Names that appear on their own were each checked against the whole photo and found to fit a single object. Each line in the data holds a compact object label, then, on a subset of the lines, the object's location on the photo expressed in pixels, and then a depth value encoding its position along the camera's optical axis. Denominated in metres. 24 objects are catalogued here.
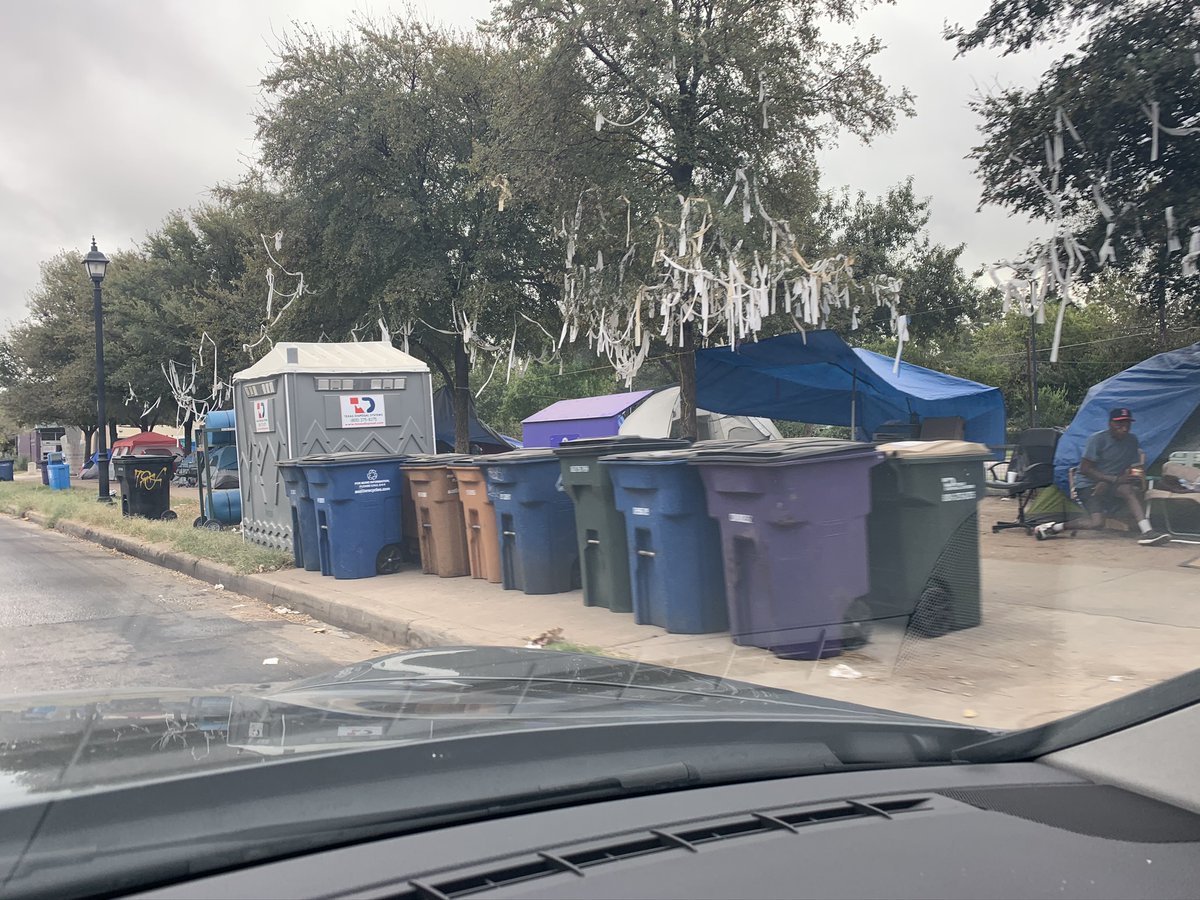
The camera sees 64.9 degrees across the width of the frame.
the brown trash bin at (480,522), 9.32
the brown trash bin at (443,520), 9.91
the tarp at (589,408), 29.42
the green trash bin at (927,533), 6.41
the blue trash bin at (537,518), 8.59
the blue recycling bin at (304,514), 10.78
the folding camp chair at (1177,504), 10.67
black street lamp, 19.22
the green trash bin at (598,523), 7.69
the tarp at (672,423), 26.61
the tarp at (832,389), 13.77
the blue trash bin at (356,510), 10.17
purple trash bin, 5.94
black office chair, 11.99
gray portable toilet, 11.70
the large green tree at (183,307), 28.45
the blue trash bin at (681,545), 6.76
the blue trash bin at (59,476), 29.56
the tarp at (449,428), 26.97
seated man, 10.66
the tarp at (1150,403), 11.66
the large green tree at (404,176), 19.00
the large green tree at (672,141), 12.75
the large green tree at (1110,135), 10.45
